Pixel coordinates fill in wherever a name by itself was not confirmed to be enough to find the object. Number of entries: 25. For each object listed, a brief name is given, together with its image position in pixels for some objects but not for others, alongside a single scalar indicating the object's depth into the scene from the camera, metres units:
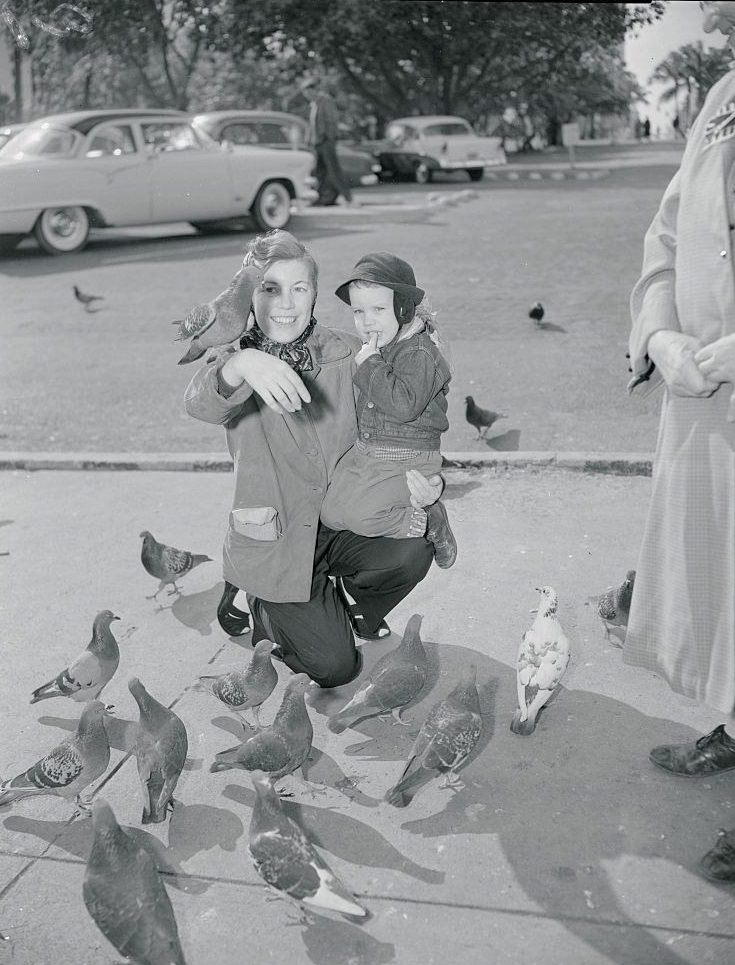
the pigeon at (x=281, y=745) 3.03
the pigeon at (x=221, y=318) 2.98
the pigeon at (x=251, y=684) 3.41
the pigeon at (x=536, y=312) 9.11
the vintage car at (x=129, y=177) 13.23
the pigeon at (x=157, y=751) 2.99
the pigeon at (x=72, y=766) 2.99
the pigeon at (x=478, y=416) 6.36
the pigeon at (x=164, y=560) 4.44
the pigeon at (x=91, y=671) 3.57
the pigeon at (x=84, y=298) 10.78
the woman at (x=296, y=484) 3.26
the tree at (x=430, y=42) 27.48
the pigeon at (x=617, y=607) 3.84
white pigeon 3.27
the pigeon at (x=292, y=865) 2.52
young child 3.36
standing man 18.44
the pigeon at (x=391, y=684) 3.30
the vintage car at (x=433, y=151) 24.67
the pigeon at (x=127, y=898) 2.39
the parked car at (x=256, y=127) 16.47
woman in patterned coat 2.69
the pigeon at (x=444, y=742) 2.99
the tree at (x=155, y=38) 19.39
